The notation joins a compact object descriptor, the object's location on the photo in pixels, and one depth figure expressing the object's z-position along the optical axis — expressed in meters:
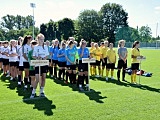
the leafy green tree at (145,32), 108.89
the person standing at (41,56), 8.75
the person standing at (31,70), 9.12
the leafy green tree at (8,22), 112.75
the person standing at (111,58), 13.34
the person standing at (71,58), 11.06
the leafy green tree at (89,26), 83.31
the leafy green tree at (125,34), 76.75
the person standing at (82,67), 10.68
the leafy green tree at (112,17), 86.00
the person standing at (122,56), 12.45
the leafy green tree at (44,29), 83.85
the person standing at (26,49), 9.76
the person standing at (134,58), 12.15
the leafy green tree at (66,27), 80.62
